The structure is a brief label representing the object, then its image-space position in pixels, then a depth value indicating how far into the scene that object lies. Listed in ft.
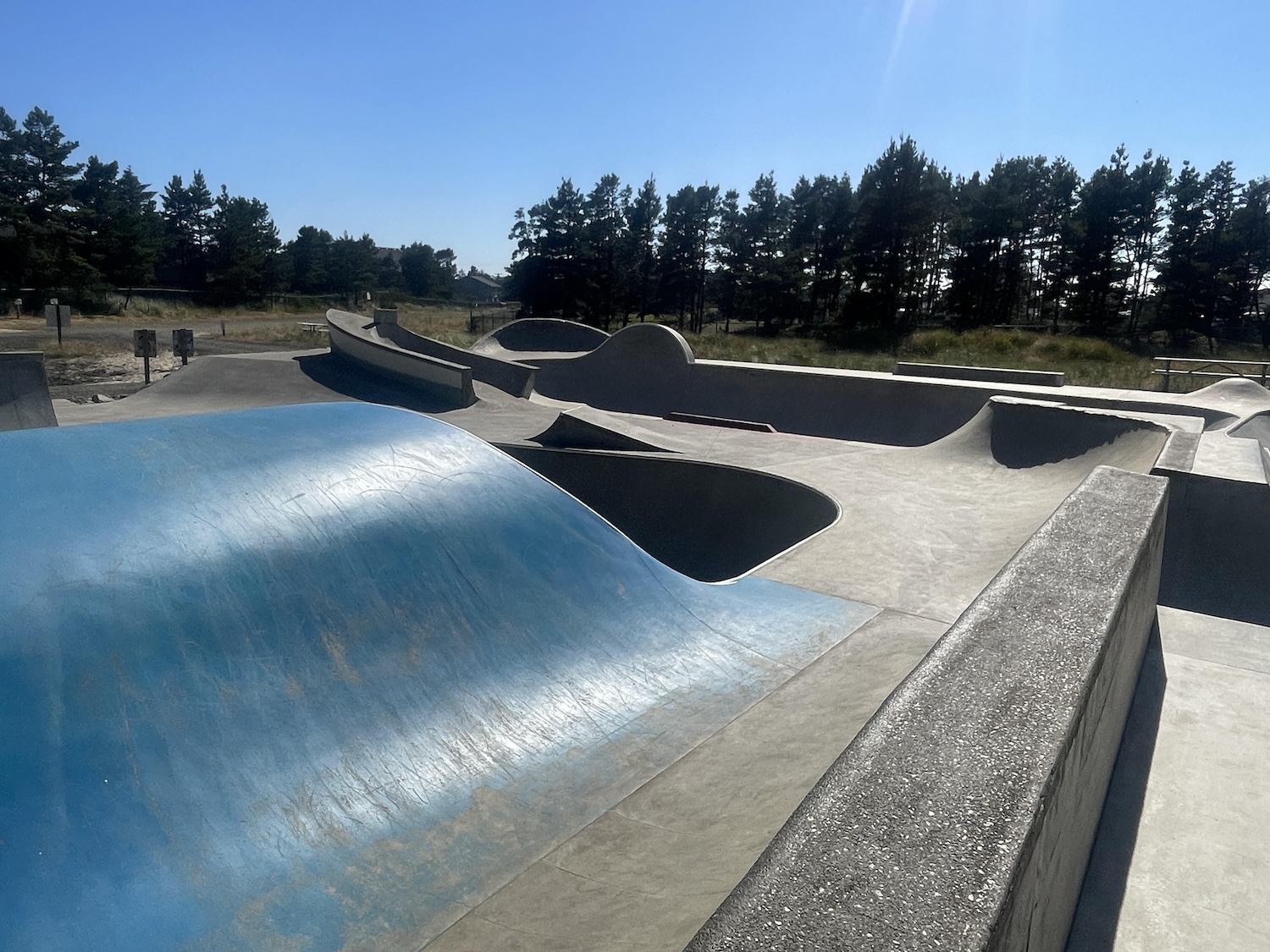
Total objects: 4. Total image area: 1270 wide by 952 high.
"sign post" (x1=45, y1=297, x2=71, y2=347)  66.85
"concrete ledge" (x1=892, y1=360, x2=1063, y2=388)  57.67
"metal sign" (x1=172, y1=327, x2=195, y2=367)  60.34
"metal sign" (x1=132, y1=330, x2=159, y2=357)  59.06
